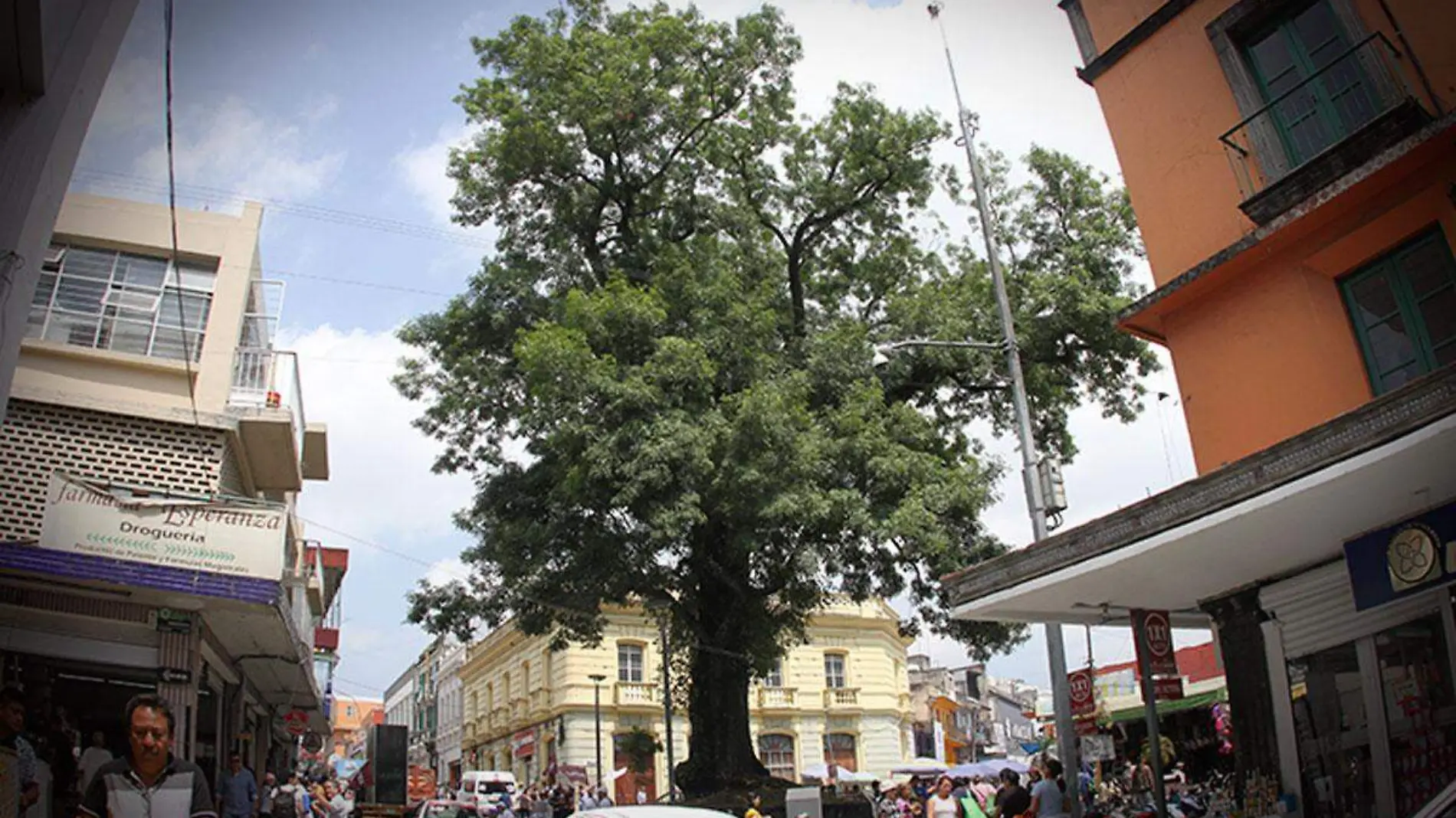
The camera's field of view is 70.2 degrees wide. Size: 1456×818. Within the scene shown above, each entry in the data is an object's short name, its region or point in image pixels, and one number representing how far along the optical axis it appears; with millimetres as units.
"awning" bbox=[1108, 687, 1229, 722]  23781
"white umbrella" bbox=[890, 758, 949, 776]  38094
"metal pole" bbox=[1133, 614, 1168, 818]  10168
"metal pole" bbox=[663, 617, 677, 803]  25653
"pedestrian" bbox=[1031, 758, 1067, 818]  12273
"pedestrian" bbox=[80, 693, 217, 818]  4809
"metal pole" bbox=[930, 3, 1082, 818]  14180
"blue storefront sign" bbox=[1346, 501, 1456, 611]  7848
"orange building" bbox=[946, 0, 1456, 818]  8344
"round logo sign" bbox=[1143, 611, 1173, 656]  11039
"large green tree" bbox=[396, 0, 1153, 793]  18109
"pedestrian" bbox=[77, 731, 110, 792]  10243
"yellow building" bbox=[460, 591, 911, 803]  43500
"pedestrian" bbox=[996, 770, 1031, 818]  12180
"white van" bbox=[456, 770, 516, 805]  36906
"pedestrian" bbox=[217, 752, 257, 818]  13750
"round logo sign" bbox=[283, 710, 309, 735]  26281
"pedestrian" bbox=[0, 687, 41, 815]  7711
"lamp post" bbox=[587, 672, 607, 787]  36991
